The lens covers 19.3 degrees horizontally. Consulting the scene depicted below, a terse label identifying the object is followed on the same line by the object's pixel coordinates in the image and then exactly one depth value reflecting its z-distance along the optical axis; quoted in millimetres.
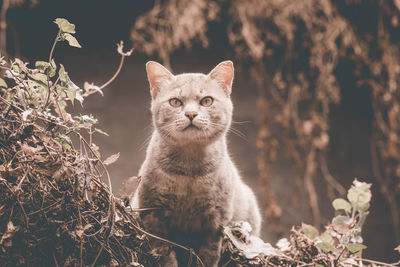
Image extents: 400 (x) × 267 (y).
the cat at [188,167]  1474
